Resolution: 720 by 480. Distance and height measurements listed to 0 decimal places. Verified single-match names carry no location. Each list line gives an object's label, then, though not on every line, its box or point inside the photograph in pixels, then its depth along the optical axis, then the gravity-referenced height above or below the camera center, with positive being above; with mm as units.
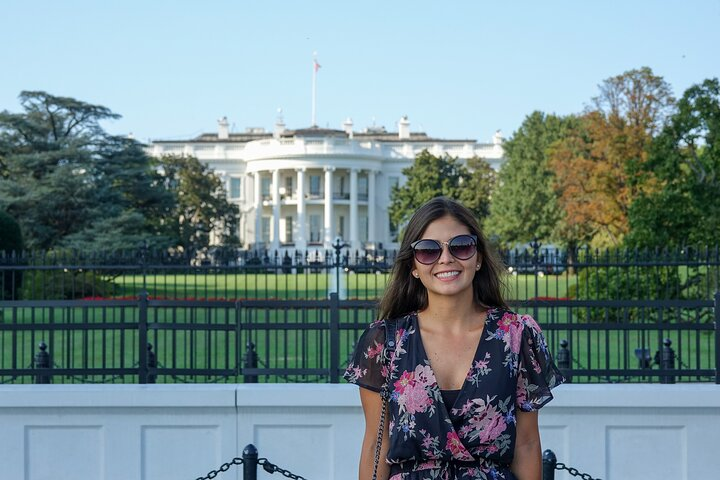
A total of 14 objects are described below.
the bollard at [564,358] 7020 -794
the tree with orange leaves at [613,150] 28844 +2922
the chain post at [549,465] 3691 -821
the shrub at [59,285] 17609 -726
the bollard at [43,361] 7057 -841
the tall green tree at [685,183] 15758 +1054
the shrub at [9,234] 19828 +246
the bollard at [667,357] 7289 -824
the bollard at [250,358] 7029 -814
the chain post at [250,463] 3664 -810
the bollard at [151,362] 6969 -858
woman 2551 -340
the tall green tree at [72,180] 33438 +2431
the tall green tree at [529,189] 41781 +2552
